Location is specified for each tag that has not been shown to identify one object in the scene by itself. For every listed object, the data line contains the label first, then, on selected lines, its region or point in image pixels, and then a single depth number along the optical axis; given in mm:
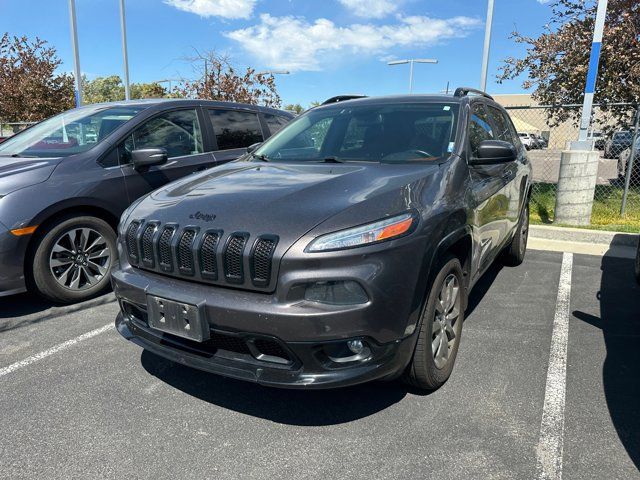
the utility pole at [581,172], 6805
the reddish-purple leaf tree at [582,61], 8219
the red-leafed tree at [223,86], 14898
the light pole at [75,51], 13536
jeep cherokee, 2135
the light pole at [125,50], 14947
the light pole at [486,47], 9066
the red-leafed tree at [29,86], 16812
